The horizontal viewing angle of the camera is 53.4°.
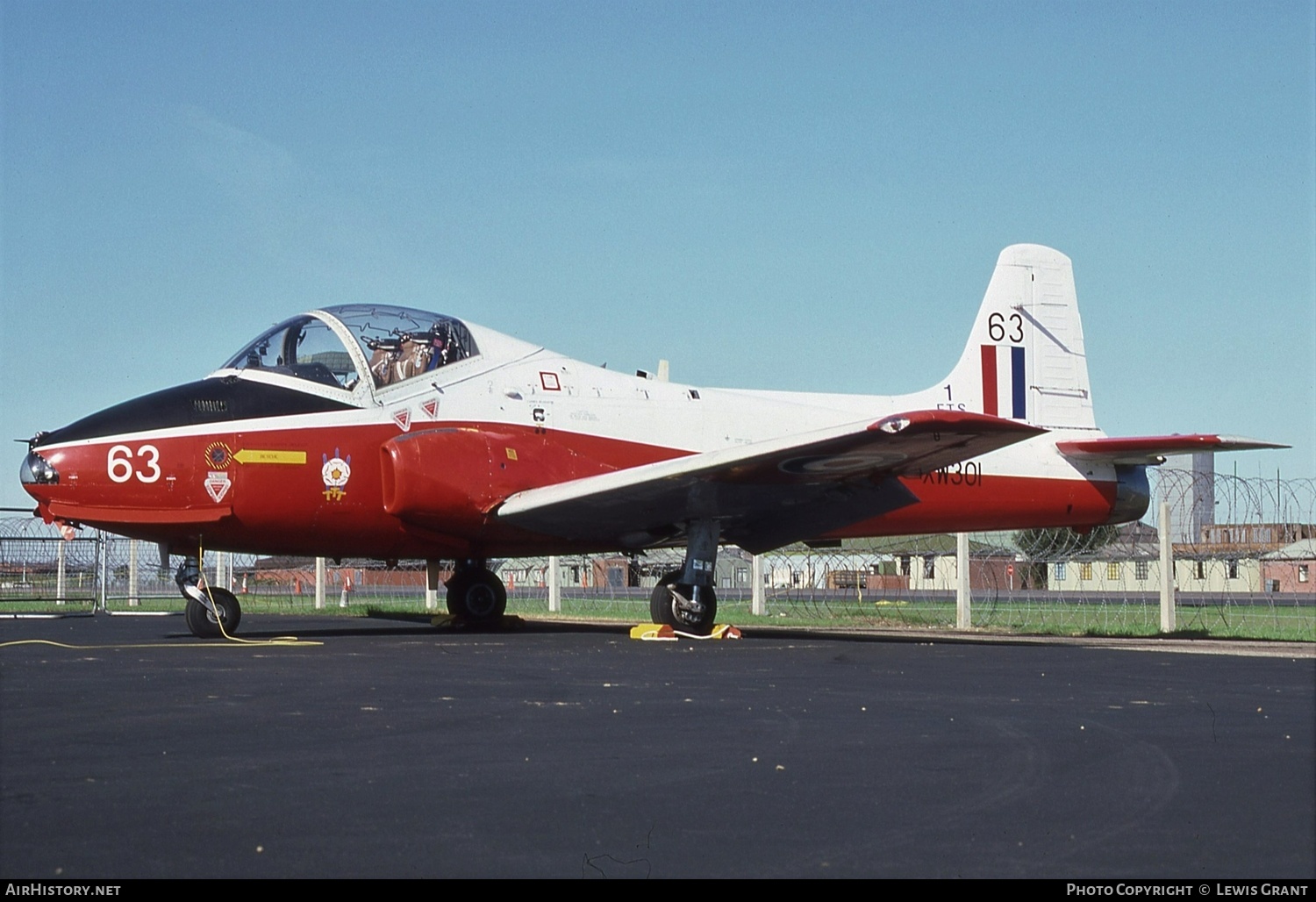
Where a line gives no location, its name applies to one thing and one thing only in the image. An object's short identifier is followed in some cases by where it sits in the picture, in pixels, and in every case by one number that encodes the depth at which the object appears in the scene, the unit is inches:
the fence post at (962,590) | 786.8
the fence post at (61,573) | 998.4
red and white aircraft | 525.3
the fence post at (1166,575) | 677.3
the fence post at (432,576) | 743.1
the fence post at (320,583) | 1101.6
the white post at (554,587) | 1034.9
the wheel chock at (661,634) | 571.8
